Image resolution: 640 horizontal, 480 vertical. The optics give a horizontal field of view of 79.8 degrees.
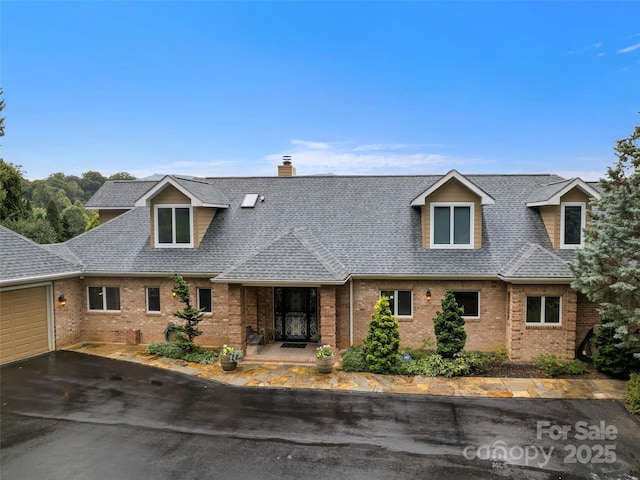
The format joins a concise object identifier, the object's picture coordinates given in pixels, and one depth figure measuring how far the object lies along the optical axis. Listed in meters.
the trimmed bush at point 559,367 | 12.16
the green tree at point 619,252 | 9.72
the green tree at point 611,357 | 11.83
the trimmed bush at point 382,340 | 12.41
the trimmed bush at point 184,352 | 13.76
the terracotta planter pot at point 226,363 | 12.62
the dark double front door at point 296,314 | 15.59
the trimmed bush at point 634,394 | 9.71
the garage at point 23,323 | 13.38
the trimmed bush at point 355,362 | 12.70
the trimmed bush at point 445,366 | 12.27
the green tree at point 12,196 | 32.86
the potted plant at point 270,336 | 15.50
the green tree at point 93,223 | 34.21
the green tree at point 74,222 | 37.04
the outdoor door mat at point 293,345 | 15.04
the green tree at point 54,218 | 35.34
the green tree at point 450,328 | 12.52
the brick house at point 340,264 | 13.32
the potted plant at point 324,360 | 12.41
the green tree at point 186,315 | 13.65
